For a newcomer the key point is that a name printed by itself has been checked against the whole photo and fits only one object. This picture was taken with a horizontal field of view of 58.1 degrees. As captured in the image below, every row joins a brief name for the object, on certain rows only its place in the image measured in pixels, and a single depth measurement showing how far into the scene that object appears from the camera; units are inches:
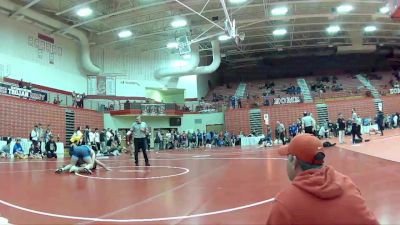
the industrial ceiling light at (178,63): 1483.3
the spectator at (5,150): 765.1
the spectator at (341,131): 744.3
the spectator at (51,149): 809.8
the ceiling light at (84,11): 947.3
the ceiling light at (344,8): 1095.5
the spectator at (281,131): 1049.5
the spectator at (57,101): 1078.2
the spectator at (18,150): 762.5
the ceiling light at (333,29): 1341.0
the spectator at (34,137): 818.8
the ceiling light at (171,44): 1249.1
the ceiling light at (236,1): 974.3
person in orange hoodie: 73.1
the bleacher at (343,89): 1462.5
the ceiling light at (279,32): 1316.9
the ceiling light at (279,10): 1069.8
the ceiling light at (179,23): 1103.0
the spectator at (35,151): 781.9
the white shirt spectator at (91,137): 946.1
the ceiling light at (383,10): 1102.8
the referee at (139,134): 463.8
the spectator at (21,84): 958.0
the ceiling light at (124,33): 1178.0
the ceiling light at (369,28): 1379.2
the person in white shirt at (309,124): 609.0
